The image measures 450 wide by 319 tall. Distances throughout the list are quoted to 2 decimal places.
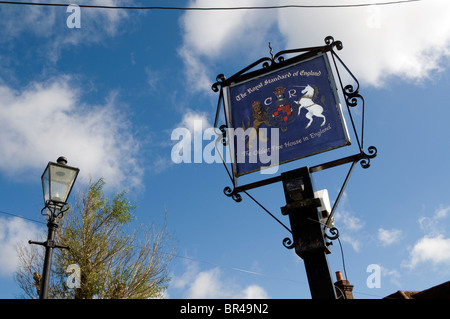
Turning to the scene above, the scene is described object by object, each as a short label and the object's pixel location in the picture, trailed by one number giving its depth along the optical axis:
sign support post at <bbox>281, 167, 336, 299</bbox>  3.83
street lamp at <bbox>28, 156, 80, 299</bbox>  5.38
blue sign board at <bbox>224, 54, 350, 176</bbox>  4.64
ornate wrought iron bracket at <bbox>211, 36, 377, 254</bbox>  4.38
